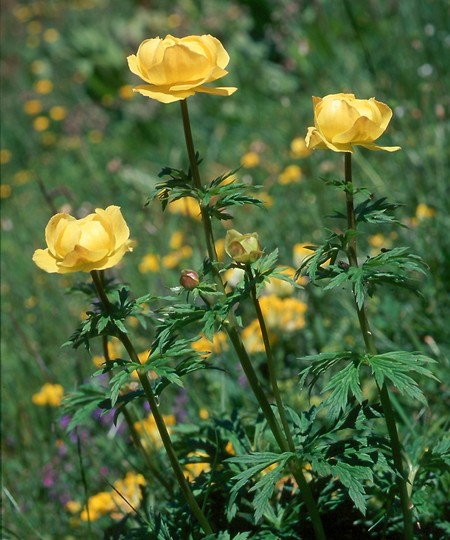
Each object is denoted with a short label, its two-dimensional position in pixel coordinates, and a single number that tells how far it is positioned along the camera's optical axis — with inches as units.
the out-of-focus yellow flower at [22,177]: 183.5
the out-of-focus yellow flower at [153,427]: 81.3
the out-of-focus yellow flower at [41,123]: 203.2
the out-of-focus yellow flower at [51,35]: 272.0
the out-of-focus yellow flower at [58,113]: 207.5
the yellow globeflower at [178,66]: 44.9
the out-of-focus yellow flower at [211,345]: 86.3
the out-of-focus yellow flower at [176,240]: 121.8
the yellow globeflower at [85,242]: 43.8
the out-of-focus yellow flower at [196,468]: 73.5
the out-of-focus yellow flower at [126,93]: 185.5
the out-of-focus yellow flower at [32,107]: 214.5
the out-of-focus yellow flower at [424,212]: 94.0
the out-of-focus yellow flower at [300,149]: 120.8
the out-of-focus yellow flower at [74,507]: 77.4
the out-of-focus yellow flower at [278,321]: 91.2
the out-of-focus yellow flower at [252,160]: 131.0
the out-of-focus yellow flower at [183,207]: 122.9
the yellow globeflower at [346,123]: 44.9
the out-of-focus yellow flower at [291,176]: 118.7
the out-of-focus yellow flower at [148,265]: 114.5
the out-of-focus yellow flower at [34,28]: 309.4
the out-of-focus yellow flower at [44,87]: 224.9
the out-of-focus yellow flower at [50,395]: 90.1
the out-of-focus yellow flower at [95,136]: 185.6
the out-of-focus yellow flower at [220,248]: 101.0
